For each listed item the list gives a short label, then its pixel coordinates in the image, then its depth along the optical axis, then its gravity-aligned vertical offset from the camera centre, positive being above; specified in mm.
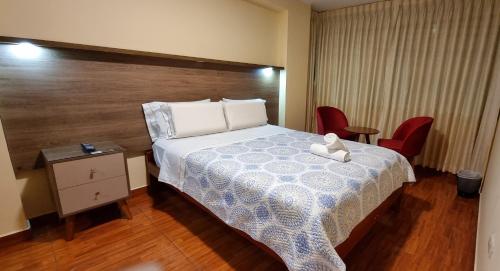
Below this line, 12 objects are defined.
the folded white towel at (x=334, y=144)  1925 -480
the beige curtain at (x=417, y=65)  2918 +284
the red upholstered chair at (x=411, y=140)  2826 -682
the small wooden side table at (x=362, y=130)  3234 -645
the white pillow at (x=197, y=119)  2443 -361
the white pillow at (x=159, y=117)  2480 -329
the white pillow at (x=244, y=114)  2938 -371
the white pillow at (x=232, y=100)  3103 -204
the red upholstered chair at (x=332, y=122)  3652 -598
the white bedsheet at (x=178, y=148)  2080 -578
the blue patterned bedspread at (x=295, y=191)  1210 -661
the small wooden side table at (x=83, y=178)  1767 -732
